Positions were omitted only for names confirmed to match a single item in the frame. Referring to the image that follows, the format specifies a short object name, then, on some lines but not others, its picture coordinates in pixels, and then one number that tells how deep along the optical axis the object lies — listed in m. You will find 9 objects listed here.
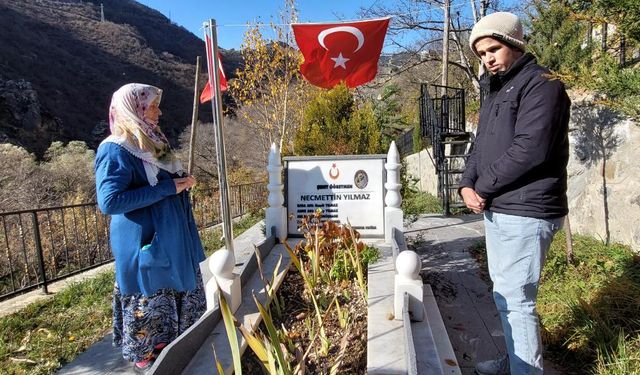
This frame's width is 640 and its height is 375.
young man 1.61
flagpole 2.91
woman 1.94
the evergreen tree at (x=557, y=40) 4.79
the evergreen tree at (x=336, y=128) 5.13
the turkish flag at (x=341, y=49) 4.49
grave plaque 4.25
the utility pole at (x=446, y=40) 12.71
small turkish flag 3.04
